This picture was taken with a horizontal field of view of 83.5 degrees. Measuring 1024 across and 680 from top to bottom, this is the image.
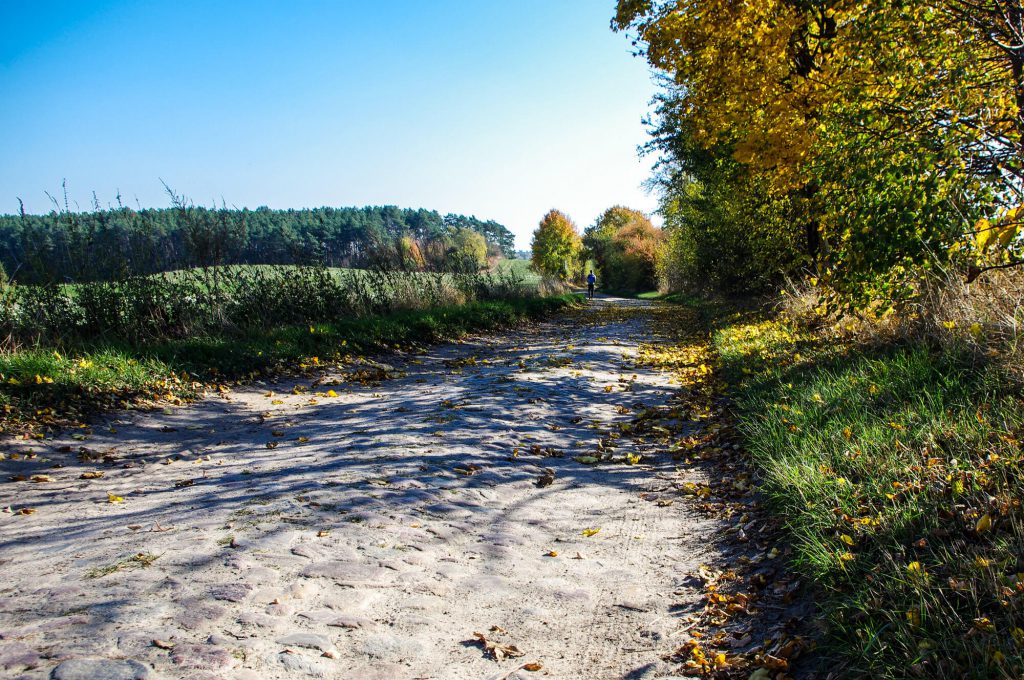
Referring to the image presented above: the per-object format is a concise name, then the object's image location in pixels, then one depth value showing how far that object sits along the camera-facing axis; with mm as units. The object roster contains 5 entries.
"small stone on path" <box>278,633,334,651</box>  2537
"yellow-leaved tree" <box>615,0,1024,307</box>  4930
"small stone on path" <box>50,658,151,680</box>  2176
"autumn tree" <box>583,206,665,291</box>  56844
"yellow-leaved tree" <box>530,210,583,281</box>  57375
